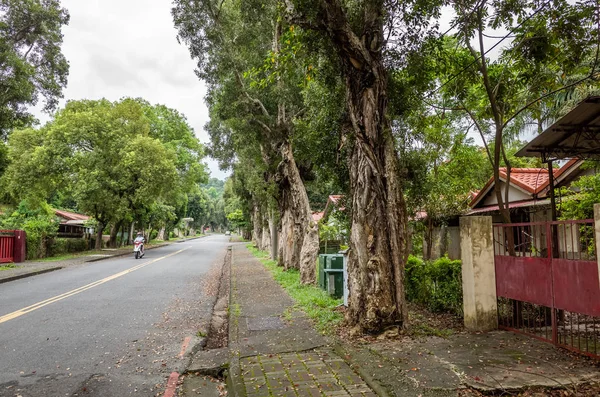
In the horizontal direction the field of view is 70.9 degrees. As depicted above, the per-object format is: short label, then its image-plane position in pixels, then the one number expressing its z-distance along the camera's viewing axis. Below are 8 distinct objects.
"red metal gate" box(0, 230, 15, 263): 19.08
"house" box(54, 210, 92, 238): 37.91
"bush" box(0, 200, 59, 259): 21.70
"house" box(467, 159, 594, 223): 11.10
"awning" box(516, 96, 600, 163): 6.34
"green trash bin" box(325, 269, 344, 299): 9.86
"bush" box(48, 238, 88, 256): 24.45
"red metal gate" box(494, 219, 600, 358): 5.05
